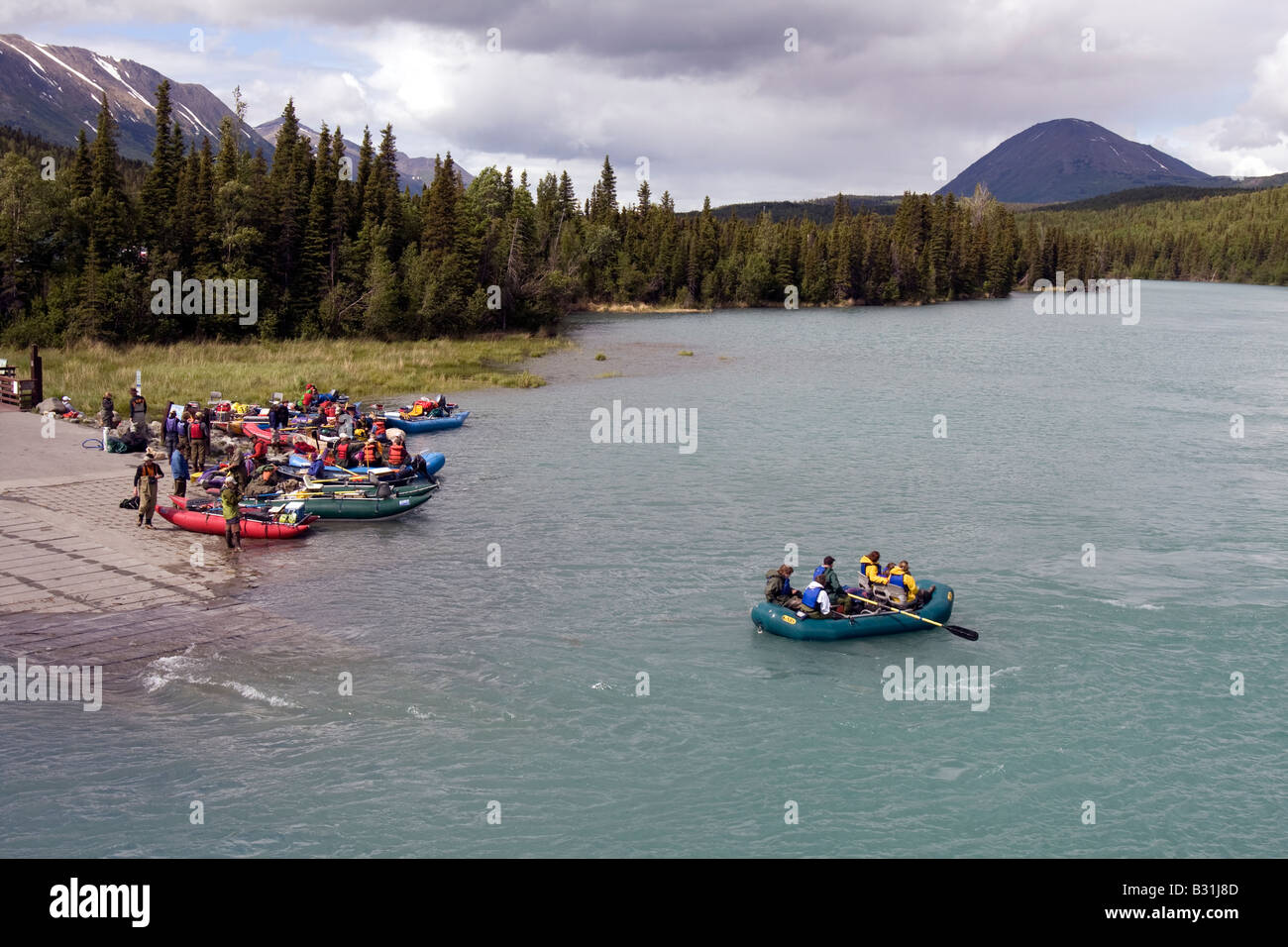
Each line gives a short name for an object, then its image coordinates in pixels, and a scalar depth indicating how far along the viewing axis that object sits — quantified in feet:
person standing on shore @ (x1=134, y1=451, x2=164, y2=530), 99.35
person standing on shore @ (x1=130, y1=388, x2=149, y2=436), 128.98
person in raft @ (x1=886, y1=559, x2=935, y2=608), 85.10
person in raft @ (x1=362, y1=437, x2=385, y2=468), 122.11
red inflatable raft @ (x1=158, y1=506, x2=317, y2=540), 101.86
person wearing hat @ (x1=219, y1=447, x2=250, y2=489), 105.05
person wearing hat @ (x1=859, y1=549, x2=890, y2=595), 86.12
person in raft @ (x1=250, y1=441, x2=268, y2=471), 123.54
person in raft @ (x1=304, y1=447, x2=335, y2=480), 118.01
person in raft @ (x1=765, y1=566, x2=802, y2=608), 84.07
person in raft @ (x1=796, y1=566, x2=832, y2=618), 82.02
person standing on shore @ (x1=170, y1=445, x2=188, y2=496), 108.99
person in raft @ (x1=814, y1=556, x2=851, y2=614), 84.28
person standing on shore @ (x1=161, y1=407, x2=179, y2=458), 119.14
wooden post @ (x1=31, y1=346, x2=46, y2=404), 146.61
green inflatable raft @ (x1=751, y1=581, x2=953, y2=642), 82.28
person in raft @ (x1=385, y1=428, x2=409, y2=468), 121.70
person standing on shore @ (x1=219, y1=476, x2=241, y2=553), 98.37
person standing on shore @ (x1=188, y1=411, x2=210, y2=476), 118.52
